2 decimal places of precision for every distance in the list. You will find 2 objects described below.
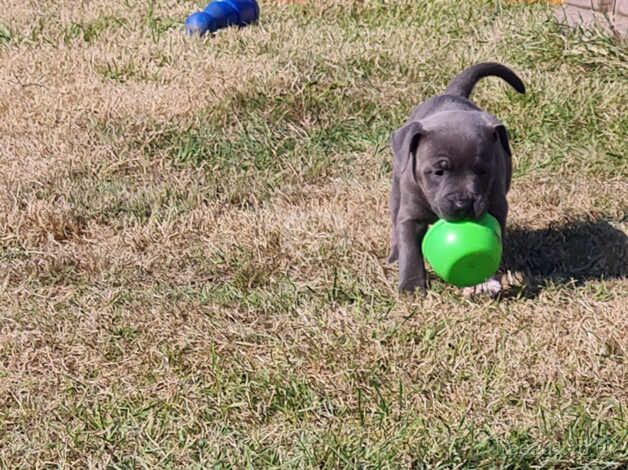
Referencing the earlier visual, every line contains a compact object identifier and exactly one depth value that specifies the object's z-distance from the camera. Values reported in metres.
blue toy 7.27
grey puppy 3.94
